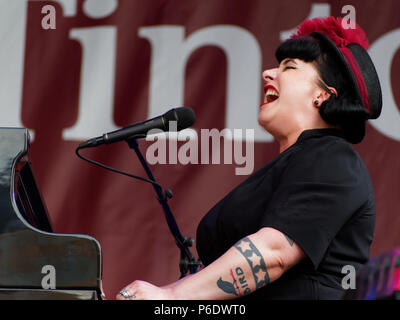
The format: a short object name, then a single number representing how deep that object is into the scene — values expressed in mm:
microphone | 3217
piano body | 2976
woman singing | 3014
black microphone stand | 3293
